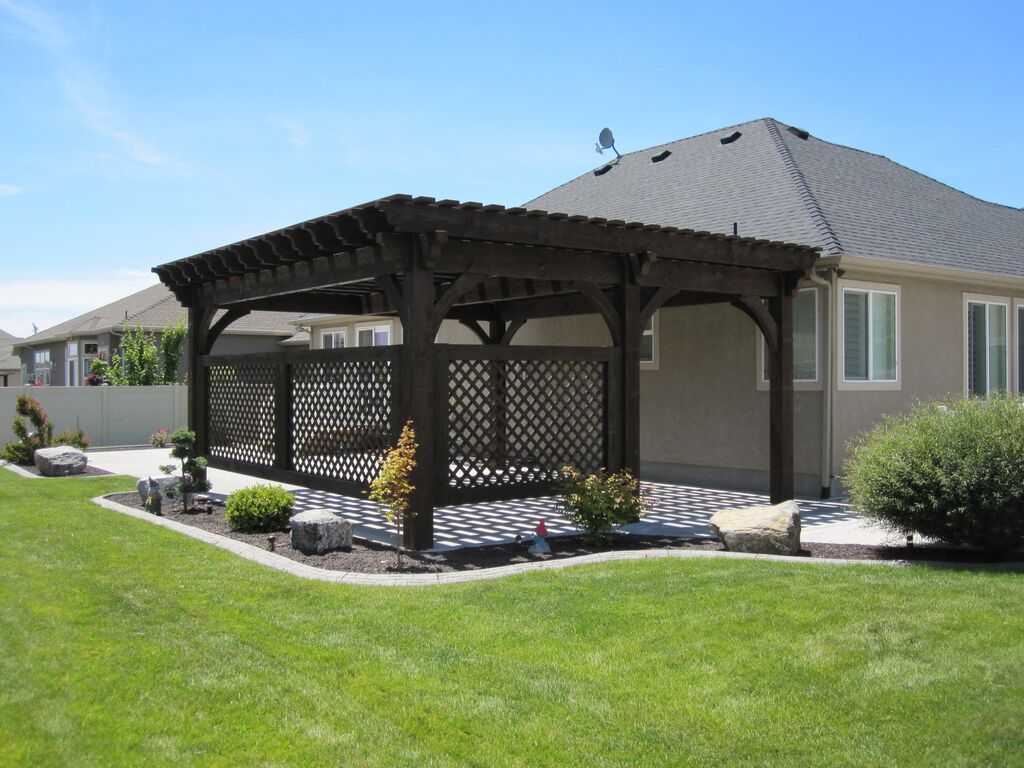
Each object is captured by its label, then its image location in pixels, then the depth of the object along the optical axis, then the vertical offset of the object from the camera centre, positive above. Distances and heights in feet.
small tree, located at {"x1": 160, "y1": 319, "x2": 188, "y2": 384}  82.84 +3.03
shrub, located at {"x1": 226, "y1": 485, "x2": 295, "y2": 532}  28.91 -4.17
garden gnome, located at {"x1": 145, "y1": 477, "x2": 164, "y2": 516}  33.19 -4.53
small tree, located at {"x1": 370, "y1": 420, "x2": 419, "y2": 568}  24.41 -2.70
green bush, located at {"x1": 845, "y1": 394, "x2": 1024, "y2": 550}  22.76 -2.50
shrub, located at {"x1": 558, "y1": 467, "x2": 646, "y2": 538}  26.71 -3.66
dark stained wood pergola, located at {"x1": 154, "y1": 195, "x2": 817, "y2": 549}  25.84 +0.98
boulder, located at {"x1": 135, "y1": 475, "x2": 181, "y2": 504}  34.98 -4.04
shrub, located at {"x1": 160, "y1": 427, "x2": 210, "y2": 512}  34.45 -3.19
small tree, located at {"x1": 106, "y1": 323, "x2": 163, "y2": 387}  80.23 +1.58
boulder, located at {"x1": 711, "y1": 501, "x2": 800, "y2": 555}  24.48 -4.18
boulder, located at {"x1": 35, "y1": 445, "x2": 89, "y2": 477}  47.47 -4.33
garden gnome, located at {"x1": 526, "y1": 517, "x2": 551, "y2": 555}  25.81 -4.77
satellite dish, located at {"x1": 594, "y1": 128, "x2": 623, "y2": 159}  62.08 +16.75
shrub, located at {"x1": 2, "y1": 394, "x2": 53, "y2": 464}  53.52 -3.15
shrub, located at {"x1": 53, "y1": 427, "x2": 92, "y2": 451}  55.16 -3.65
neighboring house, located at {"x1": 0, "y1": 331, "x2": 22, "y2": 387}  152.97 +2.69
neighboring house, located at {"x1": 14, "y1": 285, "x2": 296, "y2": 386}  90.48 +5.23
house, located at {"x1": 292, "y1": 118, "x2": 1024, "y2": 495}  38.24 +2.95
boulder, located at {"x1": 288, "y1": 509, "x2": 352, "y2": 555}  25.32 -4.34
